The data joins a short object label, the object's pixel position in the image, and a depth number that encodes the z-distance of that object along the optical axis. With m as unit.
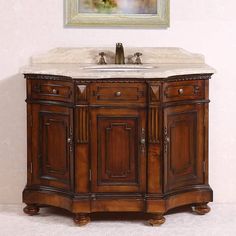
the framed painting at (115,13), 4.99
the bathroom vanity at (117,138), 4.50
